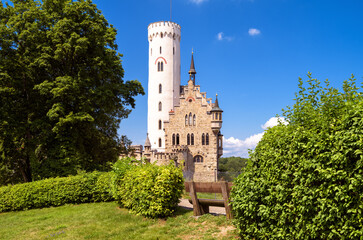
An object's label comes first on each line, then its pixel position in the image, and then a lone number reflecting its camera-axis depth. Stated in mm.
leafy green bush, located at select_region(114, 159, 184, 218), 10312
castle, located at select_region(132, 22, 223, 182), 47688
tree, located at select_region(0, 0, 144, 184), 19469
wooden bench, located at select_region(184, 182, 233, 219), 8602
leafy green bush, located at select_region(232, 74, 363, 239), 5105
